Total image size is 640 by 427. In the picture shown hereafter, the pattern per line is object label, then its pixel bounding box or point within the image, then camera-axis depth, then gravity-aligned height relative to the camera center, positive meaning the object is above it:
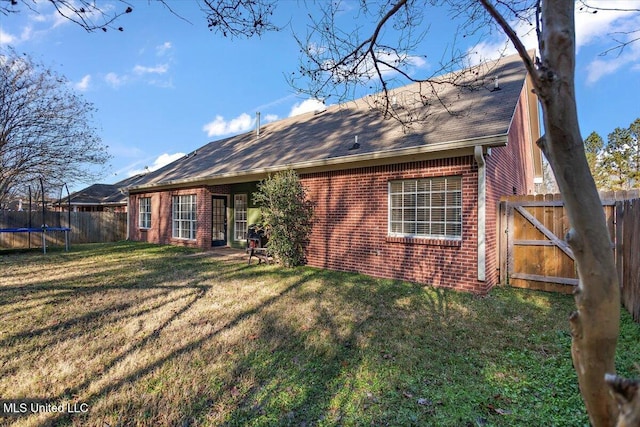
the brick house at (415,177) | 6.70 +0.96
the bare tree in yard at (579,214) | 1.10 +0.01
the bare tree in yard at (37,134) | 13.66 +3.54
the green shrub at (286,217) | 8.92 -0.06
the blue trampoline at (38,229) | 11.76 -0.55
